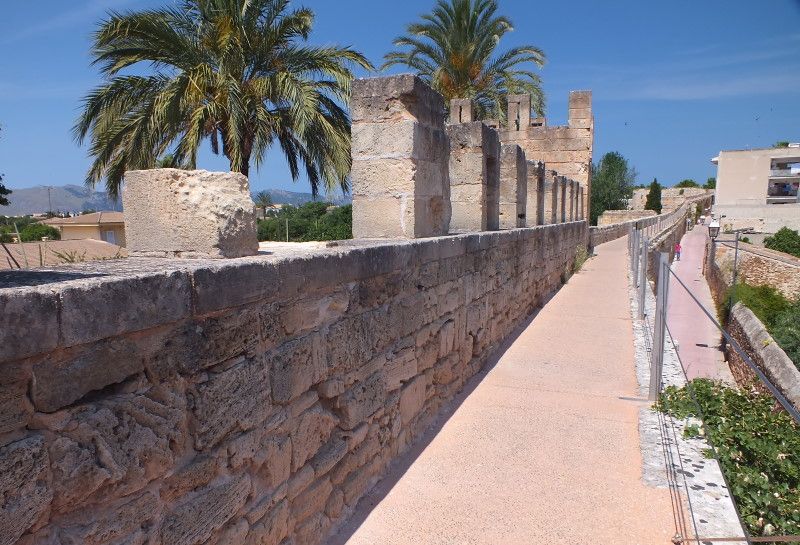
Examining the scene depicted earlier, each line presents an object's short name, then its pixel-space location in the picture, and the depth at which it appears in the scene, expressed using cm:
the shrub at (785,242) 2873
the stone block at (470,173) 609
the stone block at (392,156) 432
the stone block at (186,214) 270
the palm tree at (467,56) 1614
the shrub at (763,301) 1529
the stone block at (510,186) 818
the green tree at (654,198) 4556
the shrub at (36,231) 1636
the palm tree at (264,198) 4798
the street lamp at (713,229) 1988
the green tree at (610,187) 4367
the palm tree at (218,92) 915
